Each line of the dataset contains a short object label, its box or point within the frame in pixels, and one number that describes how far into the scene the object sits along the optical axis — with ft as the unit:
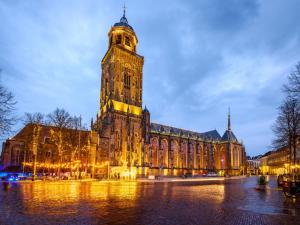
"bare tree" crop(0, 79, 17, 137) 72.59
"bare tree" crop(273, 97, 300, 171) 101.04
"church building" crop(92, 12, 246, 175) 213.25
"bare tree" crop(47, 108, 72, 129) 165.78
